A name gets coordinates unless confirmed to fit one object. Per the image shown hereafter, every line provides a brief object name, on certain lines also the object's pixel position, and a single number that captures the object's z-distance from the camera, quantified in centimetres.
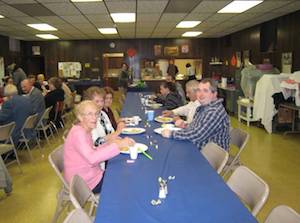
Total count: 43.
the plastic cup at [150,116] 395
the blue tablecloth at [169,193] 148
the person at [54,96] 657
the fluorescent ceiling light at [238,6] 620
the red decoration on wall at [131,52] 1385
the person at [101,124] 306
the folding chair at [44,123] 562
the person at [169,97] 539
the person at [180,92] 614
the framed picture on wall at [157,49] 1388
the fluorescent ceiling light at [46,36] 1168
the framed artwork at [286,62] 751
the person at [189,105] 441
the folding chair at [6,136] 412
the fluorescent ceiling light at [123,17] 738
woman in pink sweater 233
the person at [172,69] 1388
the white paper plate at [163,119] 382
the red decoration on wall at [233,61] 1123
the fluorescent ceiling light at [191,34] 1148
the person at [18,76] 966
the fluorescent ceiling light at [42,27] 890
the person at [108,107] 398
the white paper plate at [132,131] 318
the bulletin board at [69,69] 1405
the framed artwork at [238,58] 1069
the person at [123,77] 1243
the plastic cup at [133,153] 235
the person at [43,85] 875
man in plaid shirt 291
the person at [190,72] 1296
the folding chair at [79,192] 182
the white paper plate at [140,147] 250
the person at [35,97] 584
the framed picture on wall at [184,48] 1387
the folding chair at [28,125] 482
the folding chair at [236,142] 310
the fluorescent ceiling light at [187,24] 888
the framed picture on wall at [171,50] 1388
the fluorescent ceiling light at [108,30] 1023
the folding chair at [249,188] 175
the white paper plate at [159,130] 319
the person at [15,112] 489
